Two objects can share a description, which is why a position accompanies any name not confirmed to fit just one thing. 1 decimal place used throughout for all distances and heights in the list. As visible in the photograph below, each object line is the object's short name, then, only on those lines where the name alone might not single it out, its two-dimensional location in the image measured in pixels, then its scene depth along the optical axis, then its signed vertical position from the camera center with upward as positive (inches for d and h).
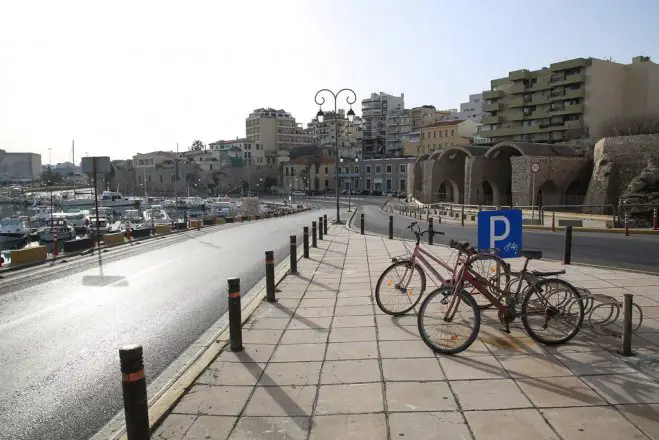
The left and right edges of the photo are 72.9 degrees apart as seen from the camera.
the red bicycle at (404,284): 279.6 -60.5
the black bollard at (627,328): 197.8 -63.5
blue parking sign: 273.7 -24.9
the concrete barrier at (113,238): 764.6 -79.7
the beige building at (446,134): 3761.1 +477.3
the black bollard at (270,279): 319.6 -64.5
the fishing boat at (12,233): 1488.4 -138.8
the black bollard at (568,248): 434.6 -59.5
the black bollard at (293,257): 436.8 -66.3
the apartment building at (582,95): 2593.5 +557.6
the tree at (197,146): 7488.2 +768.9
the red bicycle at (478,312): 214.1 -60.5
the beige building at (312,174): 4704.7 +173.2
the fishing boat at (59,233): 1470.2 -136.0
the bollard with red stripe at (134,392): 131.9 -60.1
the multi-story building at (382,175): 3725.4 +131.1
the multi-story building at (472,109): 4680.1 +852.5
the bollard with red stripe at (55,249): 606.4 -76.9
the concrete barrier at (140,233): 882.1 -82.1
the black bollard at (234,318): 228.5 -65.0
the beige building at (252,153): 5418.3 +468.1
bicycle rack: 218.5 -70.7
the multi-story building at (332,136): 5132.4 +693.7
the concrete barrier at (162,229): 980.6 -83.4
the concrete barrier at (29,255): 536.7 -77.2
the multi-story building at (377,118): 5128.0 +841.8
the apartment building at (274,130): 5546.3 +768.2
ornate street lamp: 1063.5 +217.9
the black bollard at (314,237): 649.0 -68.5
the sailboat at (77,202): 3275.1 -75.2
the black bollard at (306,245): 530.5 -66.2
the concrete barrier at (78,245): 645.9 -78.7
